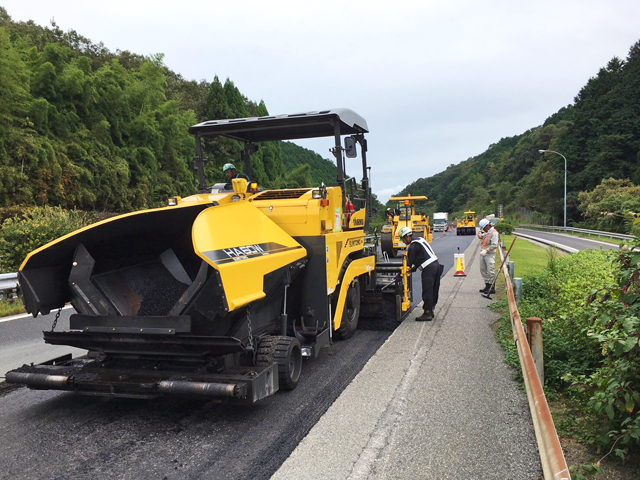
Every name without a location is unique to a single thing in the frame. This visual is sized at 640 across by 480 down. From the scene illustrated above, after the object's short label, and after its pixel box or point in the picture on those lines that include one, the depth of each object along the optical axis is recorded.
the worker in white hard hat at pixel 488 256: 10.30
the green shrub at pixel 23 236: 10.36
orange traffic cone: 13.22
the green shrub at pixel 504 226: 28.27
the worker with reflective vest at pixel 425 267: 7.92
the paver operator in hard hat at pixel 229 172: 6.00
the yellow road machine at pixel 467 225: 42.50
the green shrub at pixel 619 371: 3.00
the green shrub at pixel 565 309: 4.57
